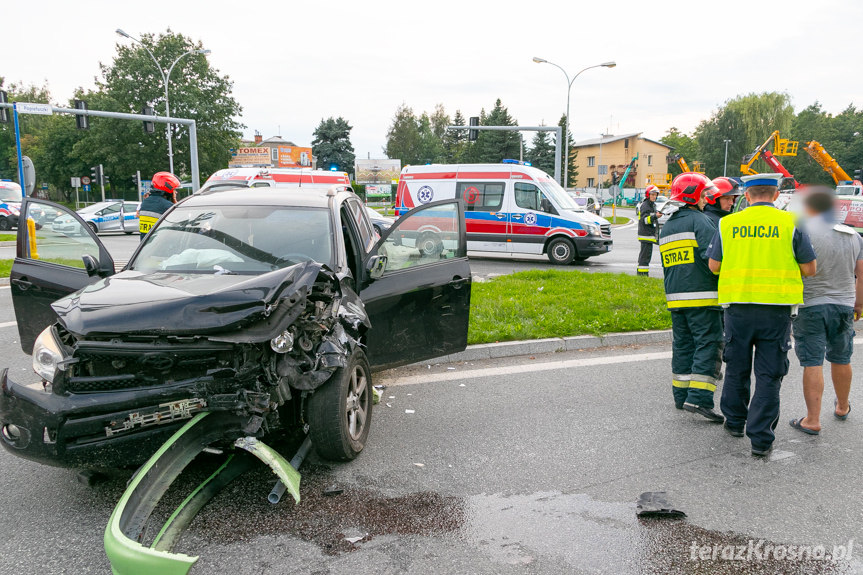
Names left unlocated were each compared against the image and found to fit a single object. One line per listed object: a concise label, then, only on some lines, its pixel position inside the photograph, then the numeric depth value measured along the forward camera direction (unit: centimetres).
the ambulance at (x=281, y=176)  1825
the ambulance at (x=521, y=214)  1460
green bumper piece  248
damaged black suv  293
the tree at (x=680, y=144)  9700
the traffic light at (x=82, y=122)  2545
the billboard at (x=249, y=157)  7849
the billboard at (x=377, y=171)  7381
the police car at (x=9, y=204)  2502
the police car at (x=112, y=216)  2414
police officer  400
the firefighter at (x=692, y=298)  466
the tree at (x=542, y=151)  6310
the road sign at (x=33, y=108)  1952
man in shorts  438
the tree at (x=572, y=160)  7048
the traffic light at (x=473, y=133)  2861
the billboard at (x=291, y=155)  8048
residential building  9156
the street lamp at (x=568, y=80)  3034
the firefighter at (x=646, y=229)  1156
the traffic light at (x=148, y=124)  2580
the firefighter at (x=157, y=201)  782
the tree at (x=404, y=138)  9350
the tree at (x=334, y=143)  8306
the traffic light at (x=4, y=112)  2116
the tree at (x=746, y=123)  7356
